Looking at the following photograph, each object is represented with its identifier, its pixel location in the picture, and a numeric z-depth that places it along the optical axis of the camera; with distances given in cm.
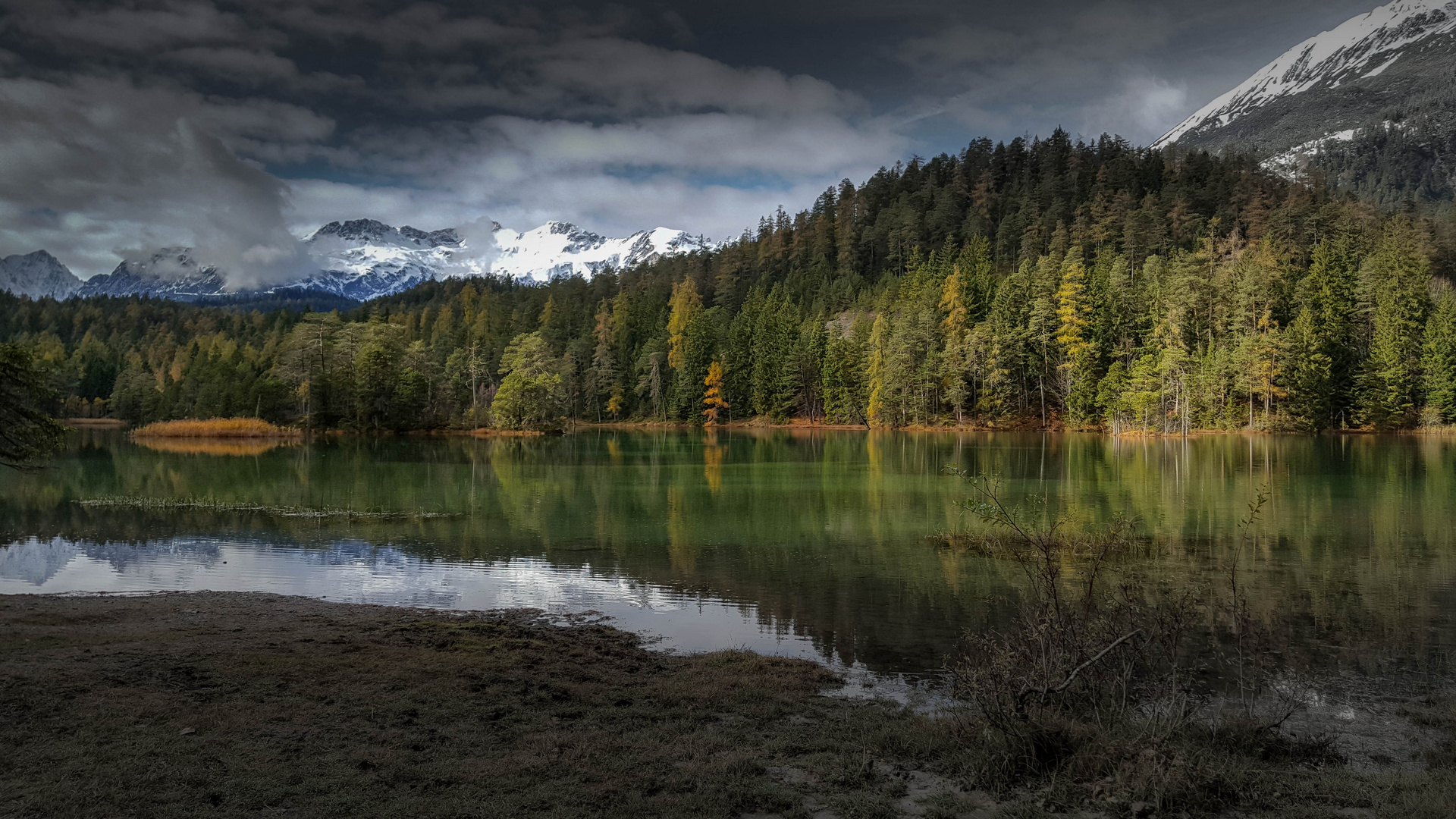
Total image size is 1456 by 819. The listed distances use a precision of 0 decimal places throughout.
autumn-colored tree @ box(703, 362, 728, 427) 11331
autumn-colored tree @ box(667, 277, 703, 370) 12088
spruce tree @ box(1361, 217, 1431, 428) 7119
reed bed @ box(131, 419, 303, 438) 7850
